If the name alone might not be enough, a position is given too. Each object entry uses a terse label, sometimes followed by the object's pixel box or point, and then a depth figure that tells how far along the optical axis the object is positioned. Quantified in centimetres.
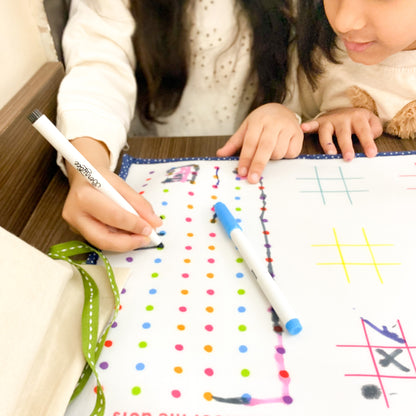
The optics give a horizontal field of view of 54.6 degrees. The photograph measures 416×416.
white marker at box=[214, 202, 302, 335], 29
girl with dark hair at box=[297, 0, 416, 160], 40
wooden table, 39
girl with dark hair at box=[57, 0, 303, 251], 38
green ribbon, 27
